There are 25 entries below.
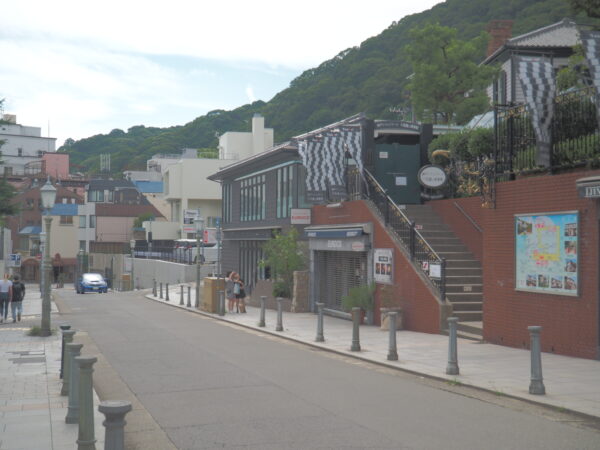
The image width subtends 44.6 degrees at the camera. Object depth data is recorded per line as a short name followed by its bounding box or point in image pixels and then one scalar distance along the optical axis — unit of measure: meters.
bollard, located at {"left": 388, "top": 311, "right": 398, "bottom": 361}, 14.01
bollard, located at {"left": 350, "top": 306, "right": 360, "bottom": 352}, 15.65
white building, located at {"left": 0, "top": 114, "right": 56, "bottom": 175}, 117.56
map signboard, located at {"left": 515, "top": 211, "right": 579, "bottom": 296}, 13.86
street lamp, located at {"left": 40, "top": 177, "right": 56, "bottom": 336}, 19.33
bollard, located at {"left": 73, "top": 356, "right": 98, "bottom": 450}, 6.89
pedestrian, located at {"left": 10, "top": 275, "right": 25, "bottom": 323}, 26.98
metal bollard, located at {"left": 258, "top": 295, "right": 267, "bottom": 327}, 22.50
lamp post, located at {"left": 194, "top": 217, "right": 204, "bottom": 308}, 31.96
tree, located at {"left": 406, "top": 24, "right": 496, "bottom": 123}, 41.56
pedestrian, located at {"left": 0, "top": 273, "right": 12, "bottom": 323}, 26.94
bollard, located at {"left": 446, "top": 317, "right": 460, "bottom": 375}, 12.10
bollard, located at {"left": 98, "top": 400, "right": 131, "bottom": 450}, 5.46
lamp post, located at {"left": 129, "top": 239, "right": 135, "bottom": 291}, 62.16
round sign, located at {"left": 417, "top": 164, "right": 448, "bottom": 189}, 25.48
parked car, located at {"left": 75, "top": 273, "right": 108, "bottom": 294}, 52.92
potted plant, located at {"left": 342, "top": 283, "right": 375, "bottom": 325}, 22.00
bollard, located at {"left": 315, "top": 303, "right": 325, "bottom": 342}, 17.82
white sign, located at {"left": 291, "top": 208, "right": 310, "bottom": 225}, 28.50
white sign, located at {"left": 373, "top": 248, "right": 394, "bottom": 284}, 21.17
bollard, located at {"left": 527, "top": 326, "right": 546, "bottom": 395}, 10.17
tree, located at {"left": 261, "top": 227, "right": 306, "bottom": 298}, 28.77
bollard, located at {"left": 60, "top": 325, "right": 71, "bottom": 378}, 11.09
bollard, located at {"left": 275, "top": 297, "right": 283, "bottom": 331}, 20.74
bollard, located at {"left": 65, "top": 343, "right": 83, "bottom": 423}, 8.88
